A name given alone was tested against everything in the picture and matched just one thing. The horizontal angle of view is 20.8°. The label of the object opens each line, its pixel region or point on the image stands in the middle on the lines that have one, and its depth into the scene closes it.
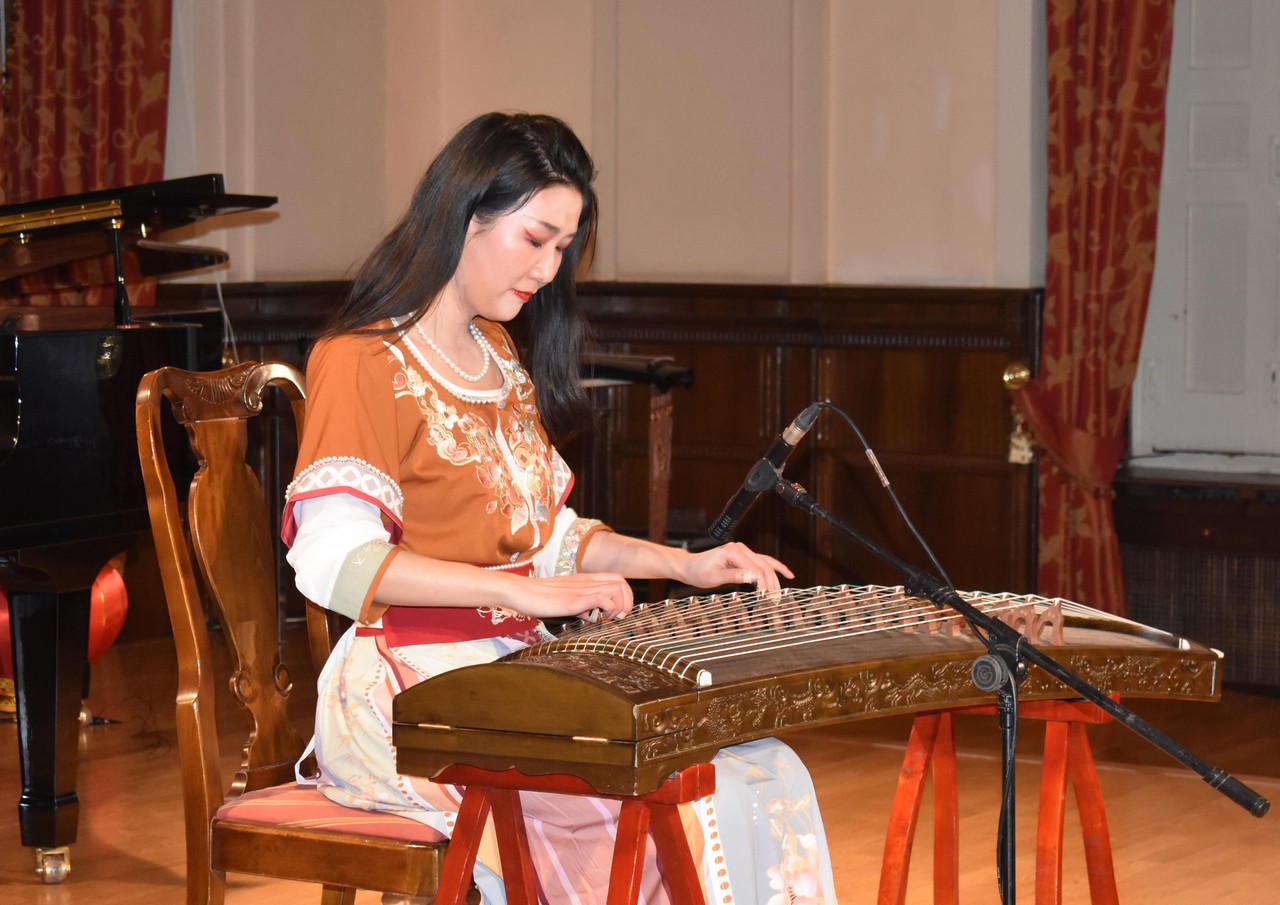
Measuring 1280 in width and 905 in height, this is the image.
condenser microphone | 4.43
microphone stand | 4.25
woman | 4.55
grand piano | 5.82
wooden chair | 4.56
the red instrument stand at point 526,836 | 4.23
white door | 8.72
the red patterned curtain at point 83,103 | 8.41
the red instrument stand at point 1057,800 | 4.85
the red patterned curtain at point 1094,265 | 8.33
